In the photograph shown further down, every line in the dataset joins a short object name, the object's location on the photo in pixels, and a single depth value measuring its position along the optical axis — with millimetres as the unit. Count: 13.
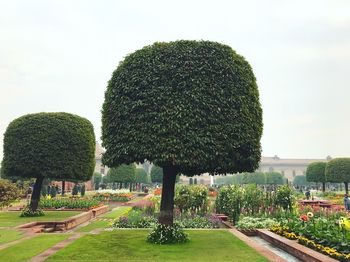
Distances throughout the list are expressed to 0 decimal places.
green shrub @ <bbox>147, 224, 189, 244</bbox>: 12039
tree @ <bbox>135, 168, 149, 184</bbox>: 82438
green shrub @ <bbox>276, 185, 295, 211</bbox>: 19812
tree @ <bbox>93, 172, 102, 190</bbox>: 86762
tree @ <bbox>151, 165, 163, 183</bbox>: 65938
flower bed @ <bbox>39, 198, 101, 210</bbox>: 26109
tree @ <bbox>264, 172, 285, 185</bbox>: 105150
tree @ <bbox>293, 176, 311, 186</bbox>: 124350
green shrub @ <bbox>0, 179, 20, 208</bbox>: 13070
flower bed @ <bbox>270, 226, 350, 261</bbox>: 9039
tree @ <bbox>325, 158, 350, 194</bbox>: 49375
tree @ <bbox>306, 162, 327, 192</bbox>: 59125
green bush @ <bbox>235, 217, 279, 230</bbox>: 16156
